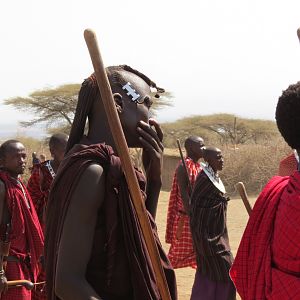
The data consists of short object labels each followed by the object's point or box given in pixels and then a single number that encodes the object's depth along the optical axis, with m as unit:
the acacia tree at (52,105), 33.88
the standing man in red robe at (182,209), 7.65
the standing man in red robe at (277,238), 2.17
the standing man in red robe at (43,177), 6.07
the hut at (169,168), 22.75
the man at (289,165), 3.86
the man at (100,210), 2.29
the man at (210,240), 6.02
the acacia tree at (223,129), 36.62
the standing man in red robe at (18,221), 5.46
